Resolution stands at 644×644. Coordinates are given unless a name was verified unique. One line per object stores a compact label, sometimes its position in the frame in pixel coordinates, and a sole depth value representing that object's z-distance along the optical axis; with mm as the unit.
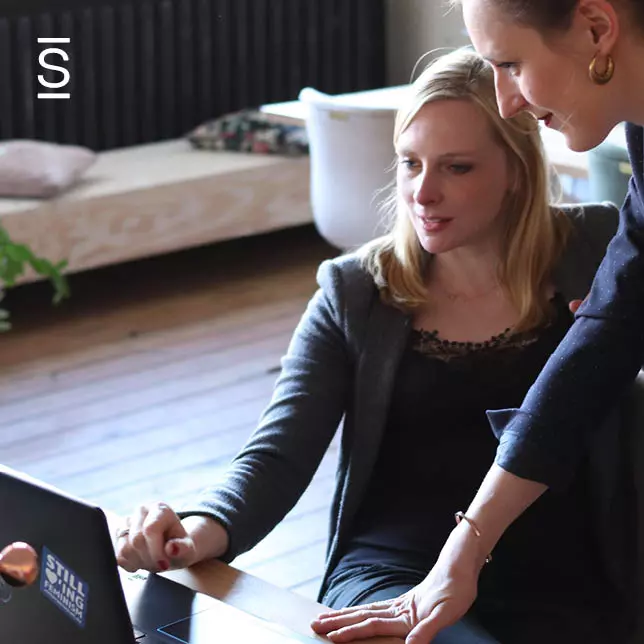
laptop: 1958
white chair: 4726
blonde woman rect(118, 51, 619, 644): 2511
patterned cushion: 6559
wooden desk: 2146
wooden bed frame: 5767
